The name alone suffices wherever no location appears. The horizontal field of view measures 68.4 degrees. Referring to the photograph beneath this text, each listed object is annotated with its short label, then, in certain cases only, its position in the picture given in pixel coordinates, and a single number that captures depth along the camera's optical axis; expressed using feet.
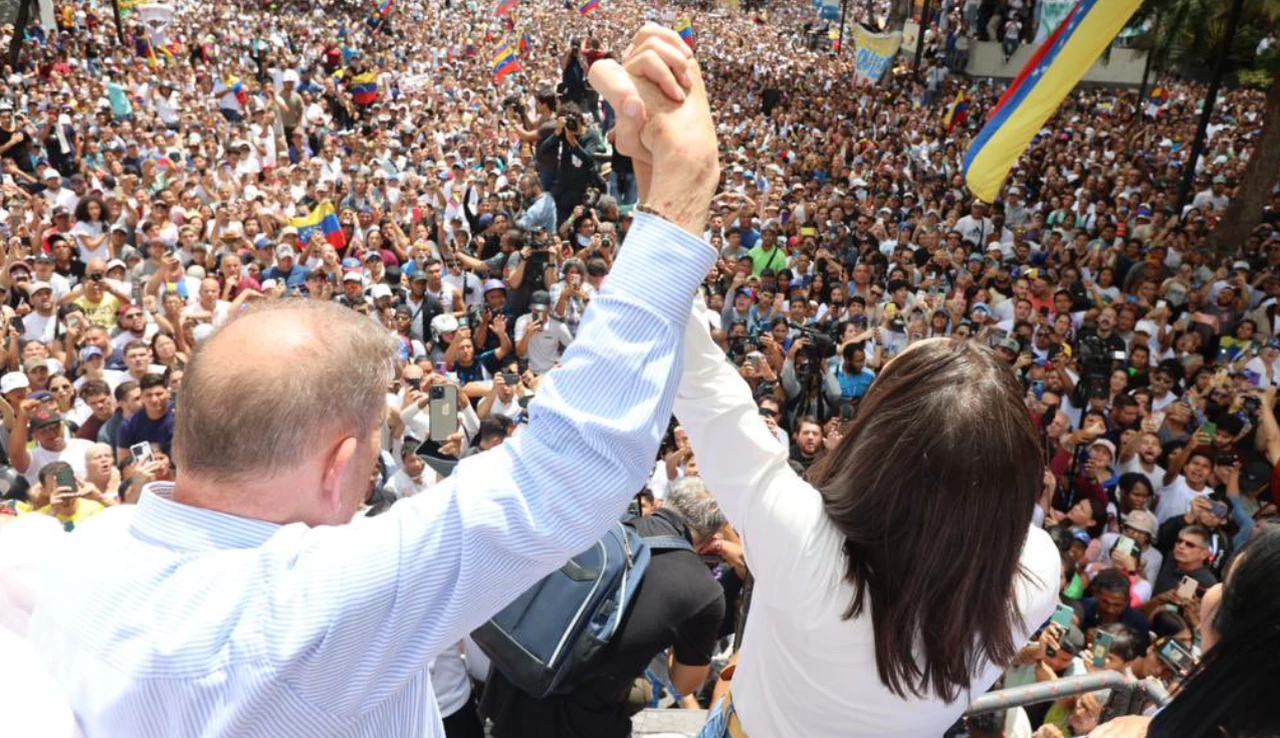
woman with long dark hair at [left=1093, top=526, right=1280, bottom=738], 4.17
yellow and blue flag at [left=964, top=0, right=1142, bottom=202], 22.04
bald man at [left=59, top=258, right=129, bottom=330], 24.13
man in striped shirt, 2.92
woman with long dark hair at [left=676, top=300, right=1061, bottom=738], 4.40
